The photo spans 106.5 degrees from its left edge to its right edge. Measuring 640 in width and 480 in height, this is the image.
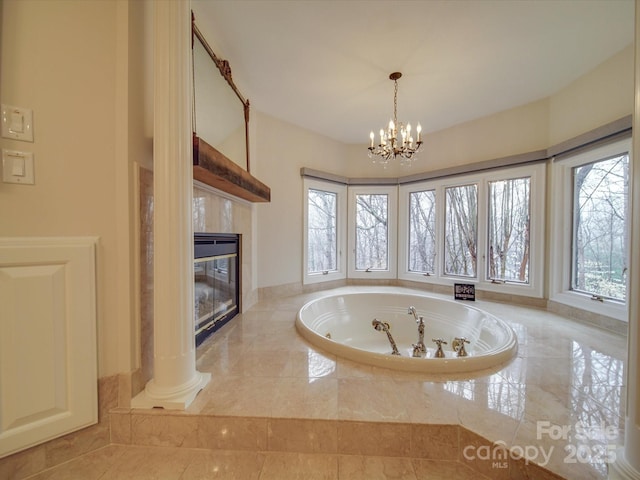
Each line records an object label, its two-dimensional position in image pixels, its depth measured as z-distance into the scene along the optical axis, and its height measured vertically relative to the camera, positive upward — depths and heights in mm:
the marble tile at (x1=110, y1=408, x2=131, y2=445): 1053 -842
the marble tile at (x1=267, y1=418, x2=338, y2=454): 1010 -848
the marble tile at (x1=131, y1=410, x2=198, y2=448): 1046 -852
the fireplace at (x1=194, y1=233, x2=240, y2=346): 1781 -386
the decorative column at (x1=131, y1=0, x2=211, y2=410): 1063 +151
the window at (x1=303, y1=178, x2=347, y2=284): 3187 +76
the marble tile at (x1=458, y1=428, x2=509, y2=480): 899 -848
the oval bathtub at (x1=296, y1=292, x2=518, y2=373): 1839 -842
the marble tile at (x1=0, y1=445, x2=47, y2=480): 873 -857
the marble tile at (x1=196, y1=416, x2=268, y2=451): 1025 -851
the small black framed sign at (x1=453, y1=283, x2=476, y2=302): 2754 -636
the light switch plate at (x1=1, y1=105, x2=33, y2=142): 872 +419
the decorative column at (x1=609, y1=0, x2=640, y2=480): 757 -342
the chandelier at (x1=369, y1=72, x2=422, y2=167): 2062 +837
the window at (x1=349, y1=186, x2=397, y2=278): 3520 +22
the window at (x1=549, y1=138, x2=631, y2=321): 1896 +67
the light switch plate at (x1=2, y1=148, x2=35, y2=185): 871 +255
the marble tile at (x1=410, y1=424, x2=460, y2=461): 975 -843
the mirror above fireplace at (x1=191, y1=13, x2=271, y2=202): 1412 +853
